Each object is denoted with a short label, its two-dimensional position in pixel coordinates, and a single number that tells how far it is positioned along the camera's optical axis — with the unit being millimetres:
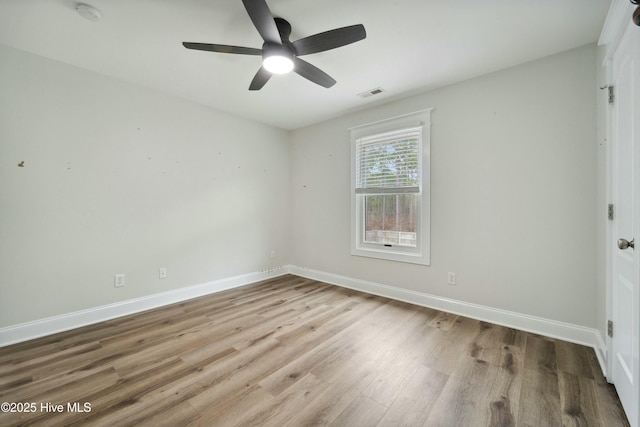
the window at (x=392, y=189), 3098
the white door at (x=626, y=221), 1276
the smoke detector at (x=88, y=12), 1777
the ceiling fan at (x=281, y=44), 1561
